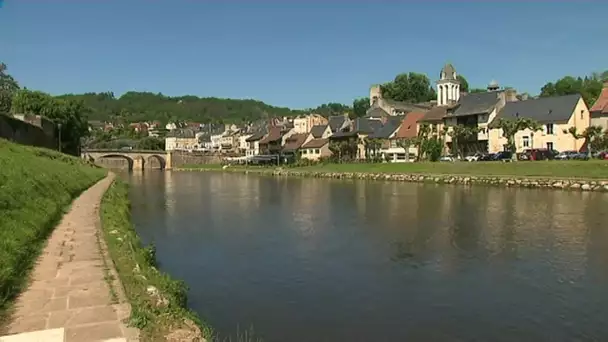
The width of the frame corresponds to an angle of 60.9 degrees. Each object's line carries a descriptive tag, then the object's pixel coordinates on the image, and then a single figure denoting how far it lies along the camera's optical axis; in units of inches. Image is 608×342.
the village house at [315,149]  3553.2
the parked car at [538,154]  2139.5
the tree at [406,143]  2839.6
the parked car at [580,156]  1939.5
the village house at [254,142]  4562.3
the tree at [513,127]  2207.9
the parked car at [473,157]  2388.2
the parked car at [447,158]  2540.4
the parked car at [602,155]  1908.3
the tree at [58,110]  2849.4
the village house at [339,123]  3513.8
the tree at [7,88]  3481.8
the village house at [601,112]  2297.2
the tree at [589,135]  2005.4
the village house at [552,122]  2294.5
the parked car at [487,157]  2317.2
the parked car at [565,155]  2035.2
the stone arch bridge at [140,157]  4324.3
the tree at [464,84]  4880.4
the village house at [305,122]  4271.7
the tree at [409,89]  5083.7
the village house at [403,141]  2950.3
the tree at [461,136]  2600.9
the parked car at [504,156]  2242.9
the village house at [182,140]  6269.7
